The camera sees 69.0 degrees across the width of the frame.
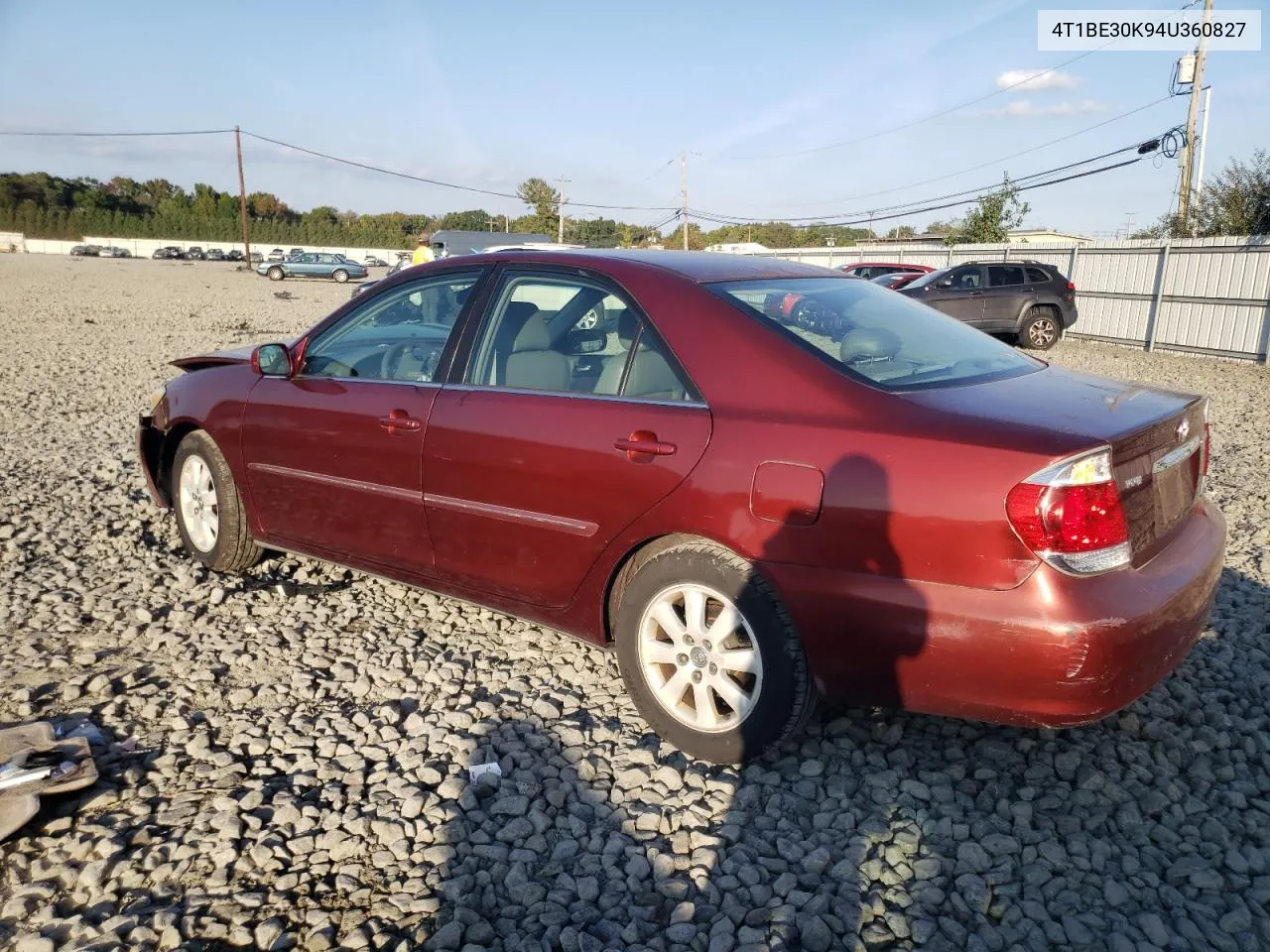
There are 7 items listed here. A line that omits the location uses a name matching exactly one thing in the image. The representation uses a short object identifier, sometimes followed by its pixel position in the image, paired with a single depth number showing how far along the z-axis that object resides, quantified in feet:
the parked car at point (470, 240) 84.95
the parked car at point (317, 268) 147.95
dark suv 55.62
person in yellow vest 54.29
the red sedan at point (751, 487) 8.12
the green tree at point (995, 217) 120.57
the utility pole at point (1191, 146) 82.79
